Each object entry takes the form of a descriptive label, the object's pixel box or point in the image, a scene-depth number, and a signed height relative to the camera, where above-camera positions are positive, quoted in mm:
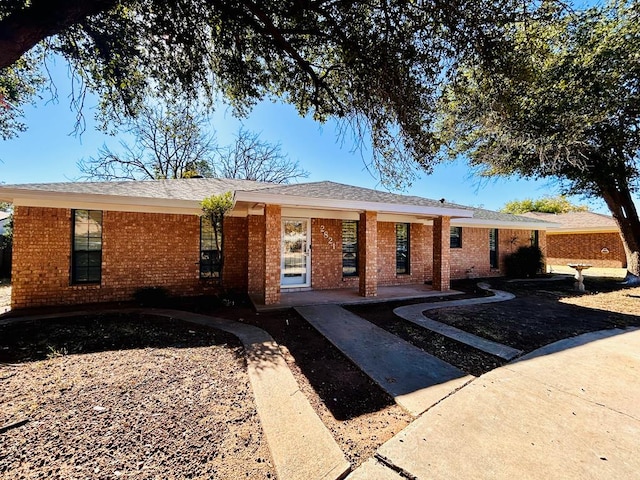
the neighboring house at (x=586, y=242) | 19000 +322
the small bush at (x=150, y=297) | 7500 -1490
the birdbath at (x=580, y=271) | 10538 -977
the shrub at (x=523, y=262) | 13578 -823
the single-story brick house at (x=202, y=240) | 6988 +120
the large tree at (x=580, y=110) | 8367 +4409
